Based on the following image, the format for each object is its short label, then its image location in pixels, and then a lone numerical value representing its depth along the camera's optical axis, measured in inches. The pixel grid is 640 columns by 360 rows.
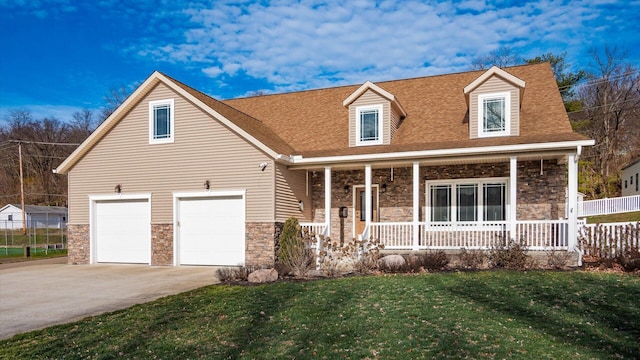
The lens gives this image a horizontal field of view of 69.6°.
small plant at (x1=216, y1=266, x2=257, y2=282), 434.9
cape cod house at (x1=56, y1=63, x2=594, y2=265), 536.4
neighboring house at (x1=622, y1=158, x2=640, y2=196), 1138.7
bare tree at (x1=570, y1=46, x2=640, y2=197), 1390.3
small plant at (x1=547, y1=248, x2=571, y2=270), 430.6
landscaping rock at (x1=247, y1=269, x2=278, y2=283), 424.8
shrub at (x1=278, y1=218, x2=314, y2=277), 467.8
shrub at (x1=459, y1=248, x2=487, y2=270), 443.8
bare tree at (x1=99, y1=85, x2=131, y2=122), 1566.7
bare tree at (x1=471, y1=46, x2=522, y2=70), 1391.5
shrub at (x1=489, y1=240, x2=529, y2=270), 424.2
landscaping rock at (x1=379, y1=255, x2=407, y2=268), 446.3
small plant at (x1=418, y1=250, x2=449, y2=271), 439.2
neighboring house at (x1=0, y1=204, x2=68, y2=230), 1817.2
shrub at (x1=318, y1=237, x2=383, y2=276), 457.1
